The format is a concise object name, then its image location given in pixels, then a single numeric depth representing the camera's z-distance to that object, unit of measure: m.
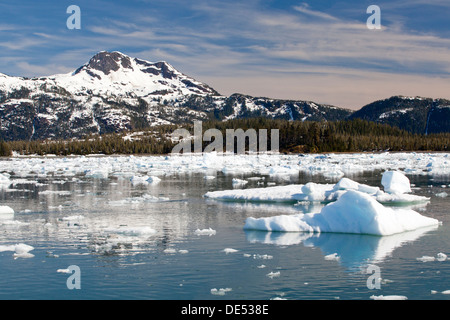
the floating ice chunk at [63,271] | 15.95
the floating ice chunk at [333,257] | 17.20
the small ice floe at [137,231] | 21.59
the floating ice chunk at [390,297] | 13.02
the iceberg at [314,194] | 30.01
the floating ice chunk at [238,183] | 43.03
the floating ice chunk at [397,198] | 29.50
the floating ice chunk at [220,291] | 13.66
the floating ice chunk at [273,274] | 15.11
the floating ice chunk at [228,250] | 18.19
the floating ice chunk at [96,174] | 57.54
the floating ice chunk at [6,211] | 26.95
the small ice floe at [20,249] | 18.03
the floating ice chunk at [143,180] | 47.28
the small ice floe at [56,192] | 37.56
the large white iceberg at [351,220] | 21.03
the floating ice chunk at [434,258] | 16.75
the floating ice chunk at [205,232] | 21.61
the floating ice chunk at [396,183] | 33.59
